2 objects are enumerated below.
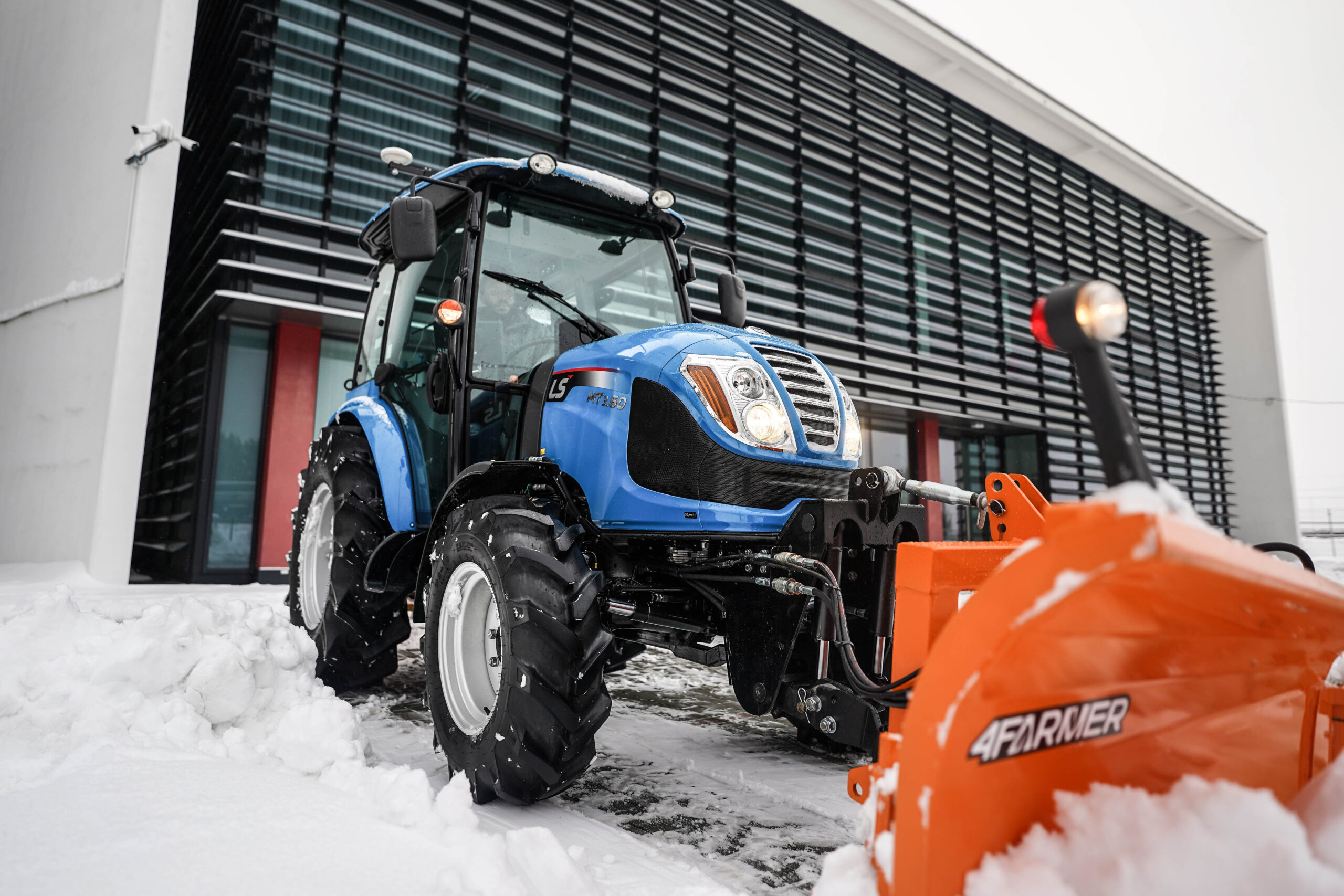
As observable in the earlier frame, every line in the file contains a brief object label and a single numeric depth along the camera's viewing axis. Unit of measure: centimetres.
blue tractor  228
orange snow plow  110
